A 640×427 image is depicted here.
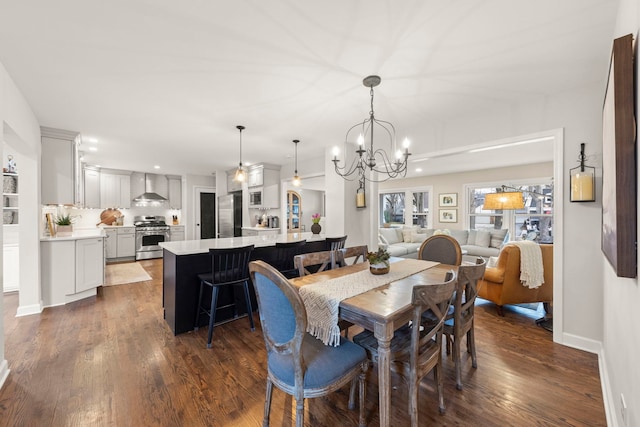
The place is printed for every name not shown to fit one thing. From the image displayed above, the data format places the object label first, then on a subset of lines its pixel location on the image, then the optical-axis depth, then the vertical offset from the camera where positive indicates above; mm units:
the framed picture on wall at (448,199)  7078 +308
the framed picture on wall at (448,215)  7098 -115
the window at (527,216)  5938 -136
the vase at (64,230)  3894 -245
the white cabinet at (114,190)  6598 +573
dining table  1329 -521
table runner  1536 -517
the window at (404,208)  7789 +90
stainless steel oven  6770 -591
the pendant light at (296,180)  4529 +546
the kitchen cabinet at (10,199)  4195 +244
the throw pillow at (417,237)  6859 -672
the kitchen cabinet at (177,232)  7258 -534
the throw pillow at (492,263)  3567 -720
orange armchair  3066 -830
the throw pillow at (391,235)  6914 -614
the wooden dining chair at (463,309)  1732 -681
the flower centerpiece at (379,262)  2129 -406
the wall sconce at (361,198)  4410 +221
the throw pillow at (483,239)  6082 -652
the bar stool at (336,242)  3340 -381
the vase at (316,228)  4066 -250
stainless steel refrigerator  6660 -43
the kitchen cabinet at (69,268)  3439 -739
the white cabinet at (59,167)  3511 +630
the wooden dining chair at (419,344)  1368 -812
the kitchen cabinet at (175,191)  7598 +619
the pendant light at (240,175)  3735 +522
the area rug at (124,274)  4734 -1196
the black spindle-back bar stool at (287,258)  3307 -597
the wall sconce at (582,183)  2307 +238
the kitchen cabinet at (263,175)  5863 +836
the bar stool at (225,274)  2527 -629
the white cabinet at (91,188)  6250 +605
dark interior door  7723 -76
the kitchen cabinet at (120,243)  6426 -735
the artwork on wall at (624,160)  1045 +195
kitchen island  2709 -711
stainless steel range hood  7096 +626
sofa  5934 -703
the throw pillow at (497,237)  5984 -607
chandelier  3592 +1067
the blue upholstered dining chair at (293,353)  1246 -763
